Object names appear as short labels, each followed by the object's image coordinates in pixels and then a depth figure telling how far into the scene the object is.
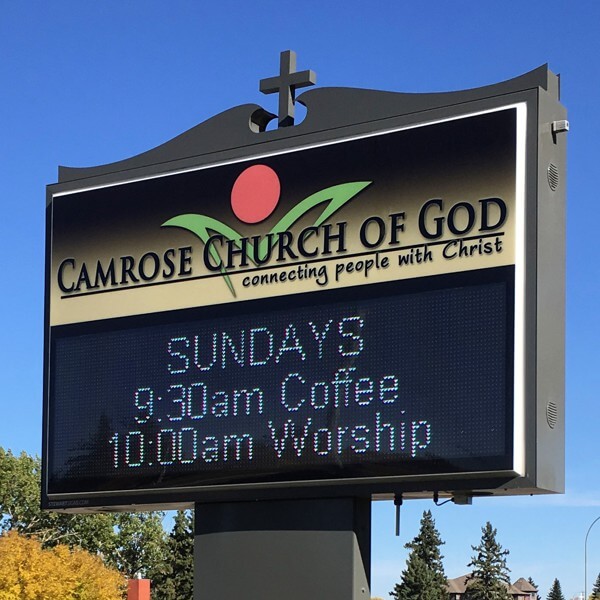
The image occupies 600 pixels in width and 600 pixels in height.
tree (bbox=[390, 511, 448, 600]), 58.44
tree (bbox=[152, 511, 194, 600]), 47.12
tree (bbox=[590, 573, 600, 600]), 85.50
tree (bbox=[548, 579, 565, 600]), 100.94
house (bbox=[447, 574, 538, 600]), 87.31
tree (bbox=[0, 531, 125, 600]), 35.47
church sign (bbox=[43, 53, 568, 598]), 11.25
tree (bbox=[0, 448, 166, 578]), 48.25
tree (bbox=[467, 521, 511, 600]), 67.81
